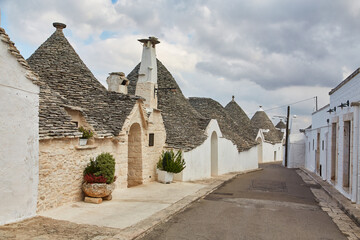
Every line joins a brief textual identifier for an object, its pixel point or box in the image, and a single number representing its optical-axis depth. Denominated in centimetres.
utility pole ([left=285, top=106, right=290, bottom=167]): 3309
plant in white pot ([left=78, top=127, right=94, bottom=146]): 952
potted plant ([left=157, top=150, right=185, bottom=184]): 1412
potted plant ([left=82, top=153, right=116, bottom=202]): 926
